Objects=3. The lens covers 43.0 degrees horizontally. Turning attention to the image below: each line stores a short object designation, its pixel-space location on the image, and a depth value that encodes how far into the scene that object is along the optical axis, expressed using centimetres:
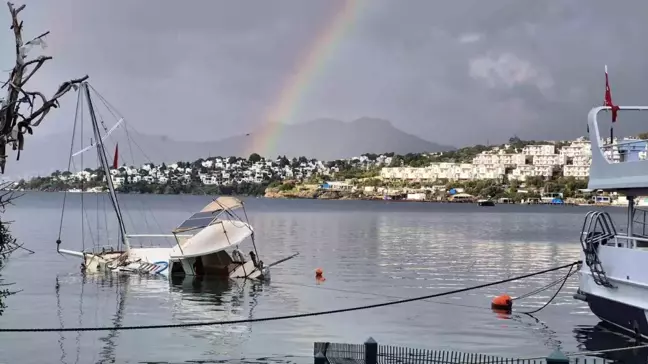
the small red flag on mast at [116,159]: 5190
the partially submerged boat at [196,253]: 4709
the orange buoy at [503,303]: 3628
